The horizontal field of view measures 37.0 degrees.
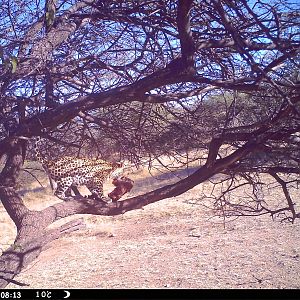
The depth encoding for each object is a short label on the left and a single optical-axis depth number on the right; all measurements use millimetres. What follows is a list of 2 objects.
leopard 5355
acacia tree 3490
